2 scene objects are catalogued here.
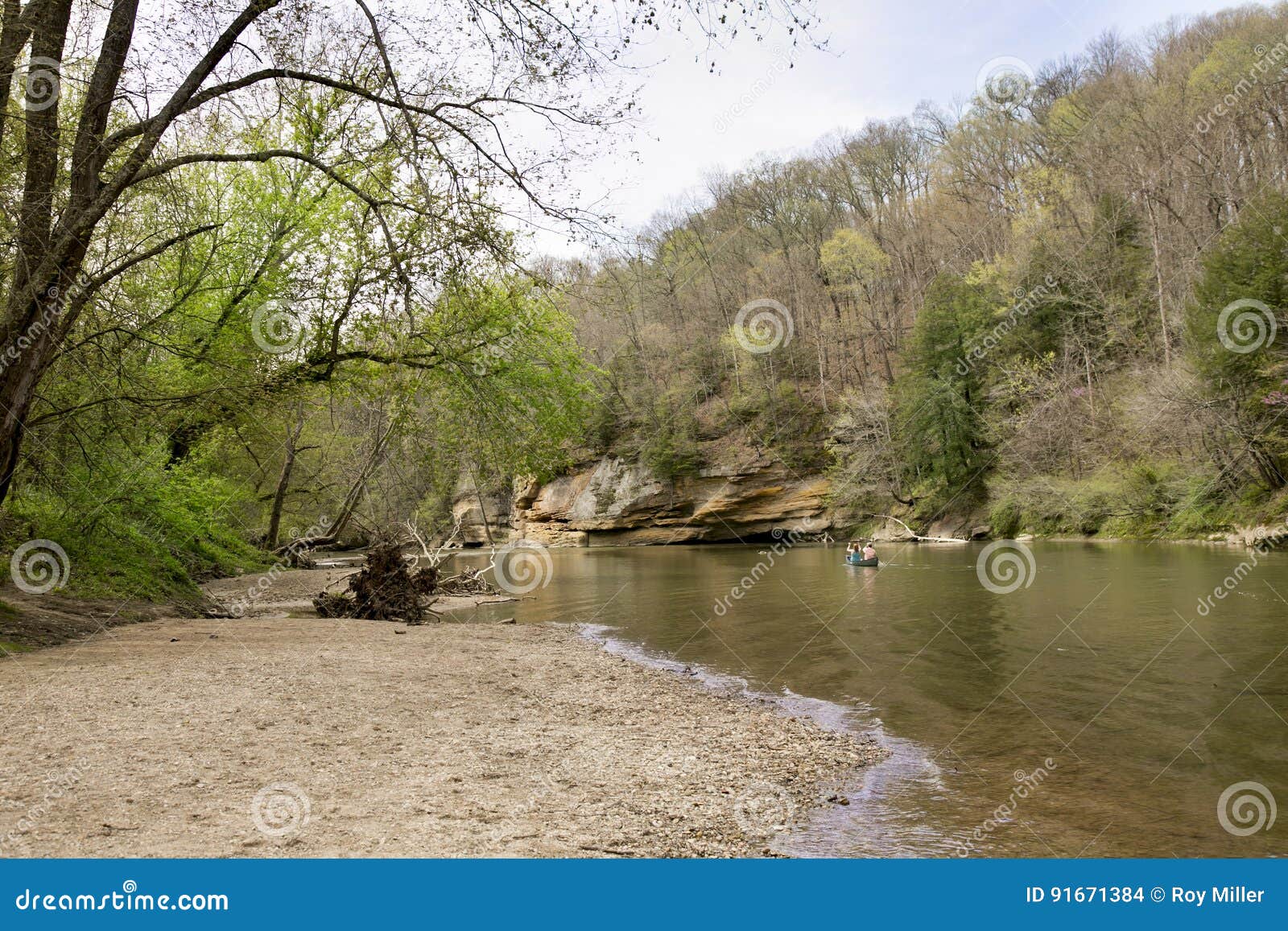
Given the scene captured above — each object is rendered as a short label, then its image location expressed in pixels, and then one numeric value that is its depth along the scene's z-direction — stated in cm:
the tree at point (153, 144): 943
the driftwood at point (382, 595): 1783
